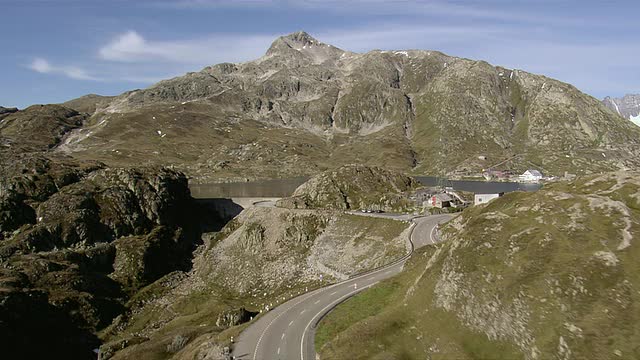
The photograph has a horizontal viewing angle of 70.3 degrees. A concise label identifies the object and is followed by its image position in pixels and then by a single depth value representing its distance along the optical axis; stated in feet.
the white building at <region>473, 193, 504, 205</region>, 390.03
